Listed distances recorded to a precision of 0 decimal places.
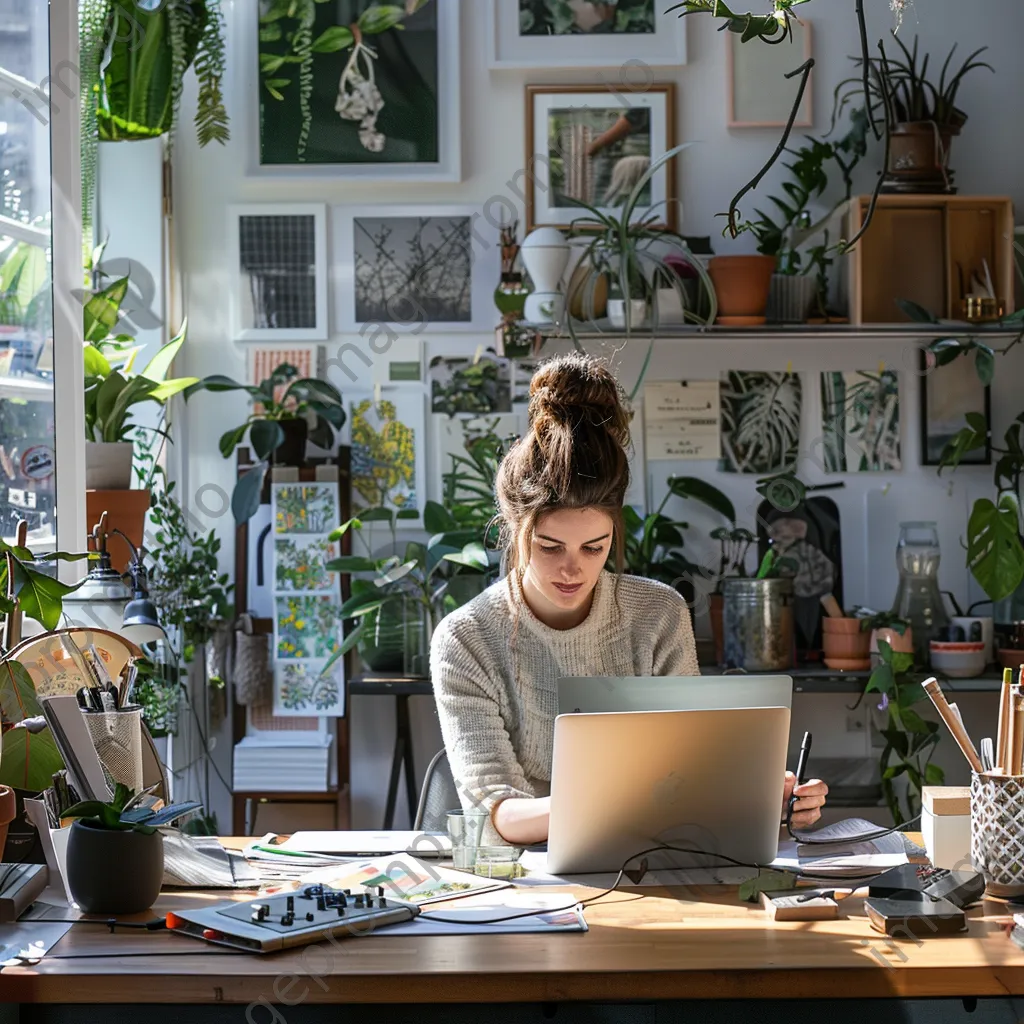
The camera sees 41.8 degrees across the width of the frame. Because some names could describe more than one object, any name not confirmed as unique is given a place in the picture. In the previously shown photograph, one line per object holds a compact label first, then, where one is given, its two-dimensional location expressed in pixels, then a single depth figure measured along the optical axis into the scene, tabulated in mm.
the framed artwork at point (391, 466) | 3744
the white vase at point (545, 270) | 3443
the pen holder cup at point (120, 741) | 1812
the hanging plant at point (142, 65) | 3373
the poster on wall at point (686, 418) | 3736
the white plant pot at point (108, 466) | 3084
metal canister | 3381
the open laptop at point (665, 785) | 1703
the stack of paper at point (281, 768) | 3602
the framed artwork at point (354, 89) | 3680
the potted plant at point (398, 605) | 3396
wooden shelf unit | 3561
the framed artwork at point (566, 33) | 3662
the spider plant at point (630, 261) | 3324
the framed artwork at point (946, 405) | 3723
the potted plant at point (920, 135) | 3492
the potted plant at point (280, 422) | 3484
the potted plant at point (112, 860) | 1635
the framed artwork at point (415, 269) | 3740
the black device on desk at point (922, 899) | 1569
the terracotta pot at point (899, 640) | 3393
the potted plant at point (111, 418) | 3102
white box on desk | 1844
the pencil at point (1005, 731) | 1722
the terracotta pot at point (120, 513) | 3090
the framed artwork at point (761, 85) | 3691
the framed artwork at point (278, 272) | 3740
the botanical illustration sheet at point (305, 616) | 3650
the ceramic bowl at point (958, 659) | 3365
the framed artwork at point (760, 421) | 3736
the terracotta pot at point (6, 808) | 1646
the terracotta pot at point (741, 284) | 3434
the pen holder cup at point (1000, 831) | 1699
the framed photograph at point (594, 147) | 3699
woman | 2227
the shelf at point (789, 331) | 3430
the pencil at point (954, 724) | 1761
